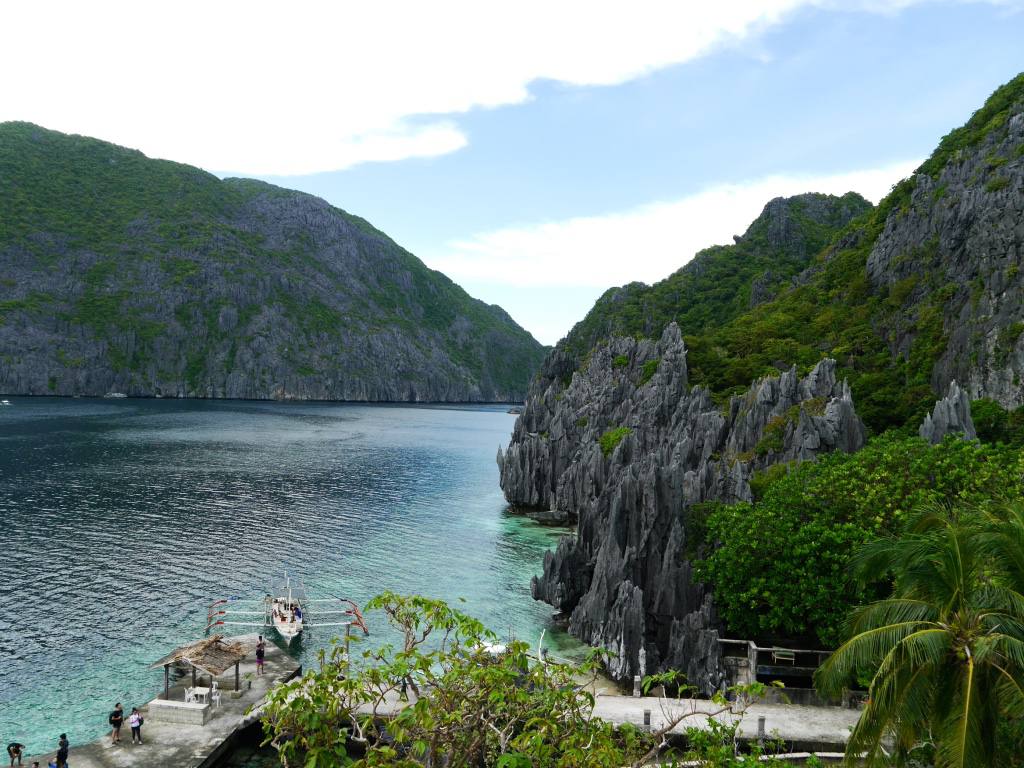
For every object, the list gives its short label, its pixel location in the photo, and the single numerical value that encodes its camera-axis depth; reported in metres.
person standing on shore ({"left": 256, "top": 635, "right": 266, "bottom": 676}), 37.16
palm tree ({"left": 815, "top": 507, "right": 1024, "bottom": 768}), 13.62
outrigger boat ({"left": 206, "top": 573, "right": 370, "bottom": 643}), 45.06
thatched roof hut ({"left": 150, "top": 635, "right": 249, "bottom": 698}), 33.28
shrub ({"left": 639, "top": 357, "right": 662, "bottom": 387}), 91.50
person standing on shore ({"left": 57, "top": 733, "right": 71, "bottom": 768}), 26.22
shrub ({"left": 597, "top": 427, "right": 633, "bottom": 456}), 80.38
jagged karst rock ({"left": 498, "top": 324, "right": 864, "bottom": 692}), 38.88
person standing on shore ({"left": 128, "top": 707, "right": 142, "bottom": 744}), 28.97
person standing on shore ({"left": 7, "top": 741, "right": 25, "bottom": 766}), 26.75
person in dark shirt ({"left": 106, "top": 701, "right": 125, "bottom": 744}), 29.17
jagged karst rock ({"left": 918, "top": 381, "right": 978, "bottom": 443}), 46.91
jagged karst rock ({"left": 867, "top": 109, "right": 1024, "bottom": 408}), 61.06
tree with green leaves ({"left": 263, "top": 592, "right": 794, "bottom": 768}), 11.65
